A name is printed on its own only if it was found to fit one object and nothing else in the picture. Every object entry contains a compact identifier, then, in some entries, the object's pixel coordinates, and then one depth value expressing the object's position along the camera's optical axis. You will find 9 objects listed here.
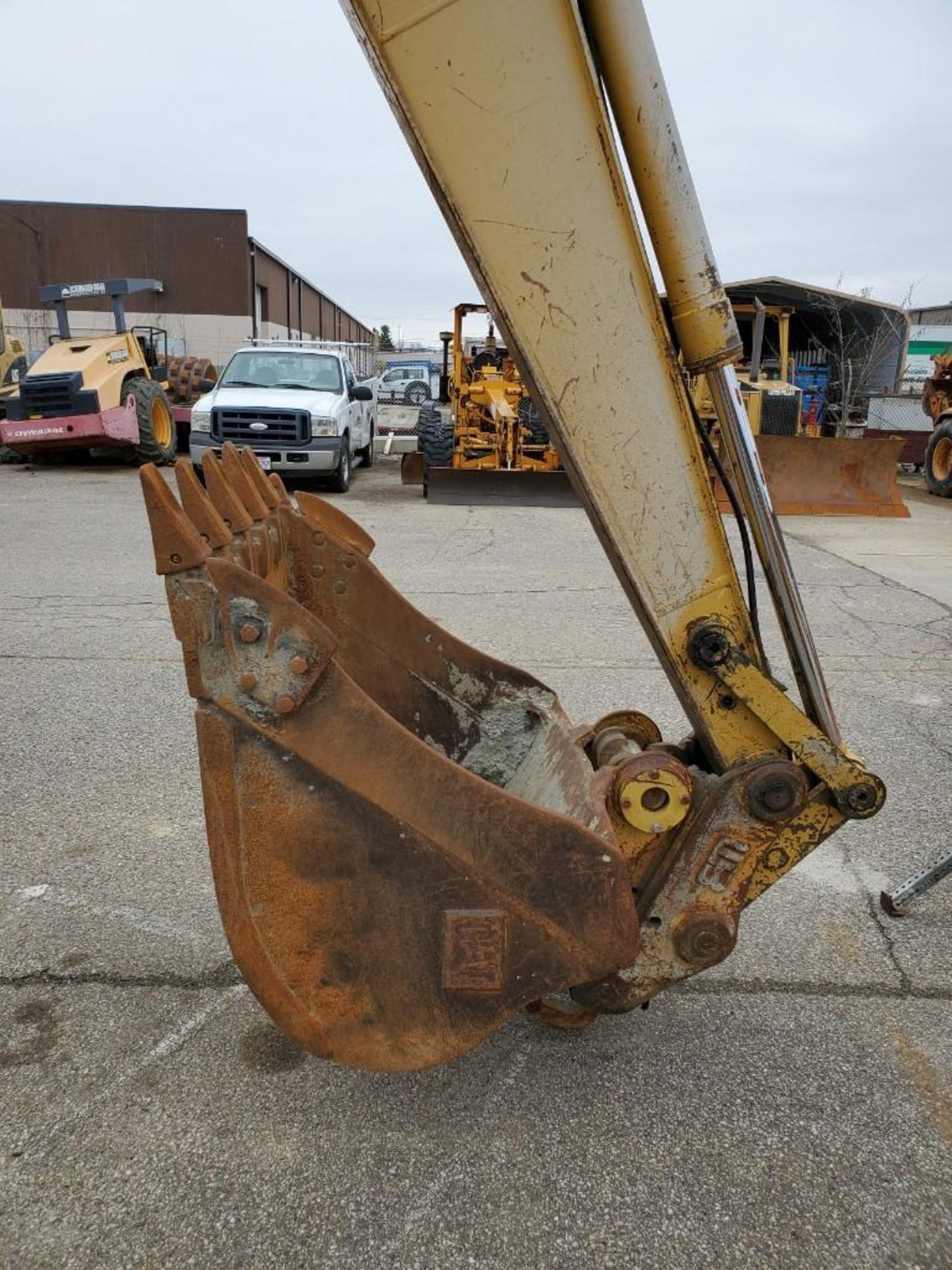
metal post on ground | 3.03
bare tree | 20.27
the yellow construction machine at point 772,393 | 14.99
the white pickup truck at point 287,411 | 12.94
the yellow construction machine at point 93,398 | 14.28
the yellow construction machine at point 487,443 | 13.16
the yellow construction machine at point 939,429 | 15.91
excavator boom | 1.64
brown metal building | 28.80
